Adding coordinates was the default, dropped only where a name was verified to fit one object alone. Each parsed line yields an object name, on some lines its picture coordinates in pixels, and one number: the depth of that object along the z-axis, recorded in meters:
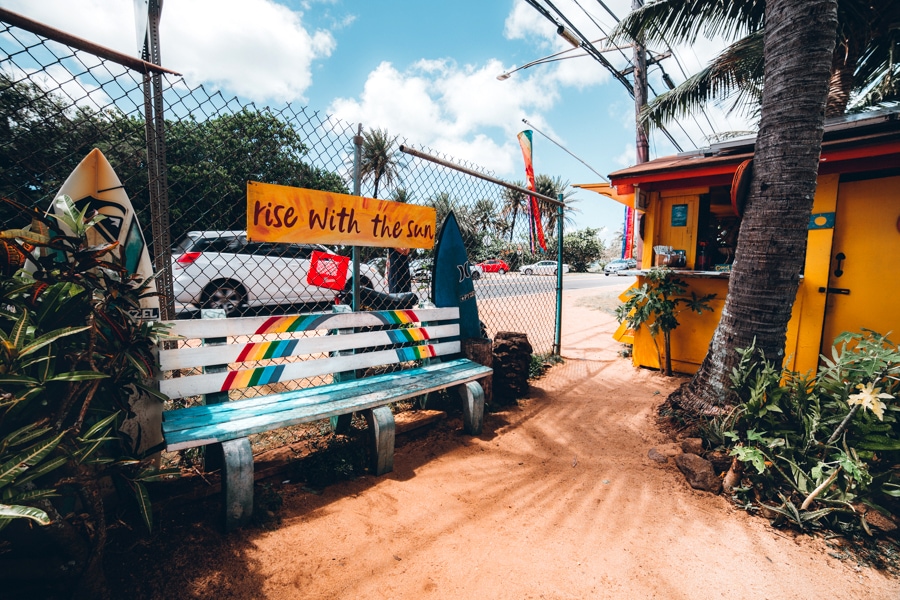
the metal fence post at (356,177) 2.72
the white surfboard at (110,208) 1.87
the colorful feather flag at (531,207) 6.00
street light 9.21
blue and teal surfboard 3.59
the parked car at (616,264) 29.23
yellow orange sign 2.37
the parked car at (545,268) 27.52
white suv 5.95
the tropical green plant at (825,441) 2.04
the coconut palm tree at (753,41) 5.07
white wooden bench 1.90
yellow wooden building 3.51
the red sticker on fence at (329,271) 2.72
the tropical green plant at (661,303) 4.51
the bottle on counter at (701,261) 4.79
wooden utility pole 9.18
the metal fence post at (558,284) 5.23
